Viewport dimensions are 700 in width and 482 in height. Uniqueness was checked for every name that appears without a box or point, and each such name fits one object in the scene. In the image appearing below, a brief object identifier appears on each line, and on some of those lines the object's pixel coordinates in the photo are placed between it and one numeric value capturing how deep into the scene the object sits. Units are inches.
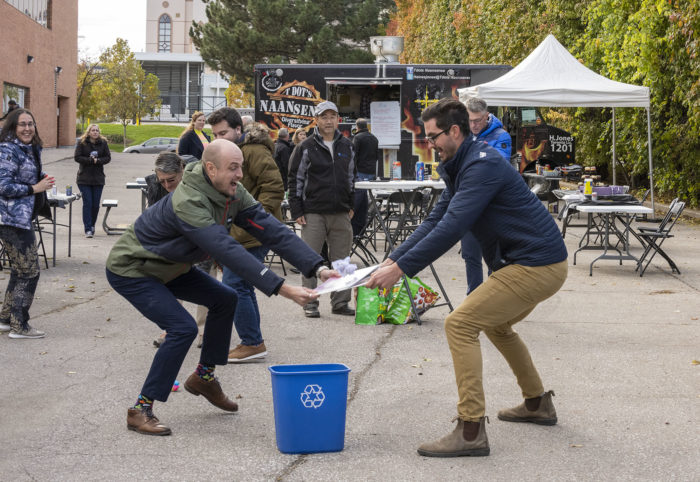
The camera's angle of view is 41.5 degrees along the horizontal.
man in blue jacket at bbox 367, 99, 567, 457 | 188.7
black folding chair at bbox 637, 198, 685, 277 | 448.8
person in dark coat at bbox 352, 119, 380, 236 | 568.7
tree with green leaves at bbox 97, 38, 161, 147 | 2518.7
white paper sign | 684.1
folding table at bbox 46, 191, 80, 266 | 462.0
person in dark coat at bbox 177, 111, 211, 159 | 398.6
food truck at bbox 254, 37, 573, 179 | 674.2
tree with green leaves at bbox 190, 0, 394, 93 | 1614.2
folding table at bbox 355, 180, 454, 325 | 346.6
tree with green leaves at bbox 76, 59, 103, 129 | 2343.8
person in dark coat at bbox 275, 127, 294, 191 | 581.0
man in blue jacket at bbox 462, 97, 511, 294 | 303.0
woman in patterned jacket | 299.9
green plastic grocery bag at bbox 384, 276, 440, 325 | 333.1
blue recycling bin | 186.7
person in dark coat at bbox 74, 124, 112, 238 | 578.9
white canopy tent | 606.2
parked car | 1974.7
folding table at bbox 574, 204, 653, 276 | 447.8
